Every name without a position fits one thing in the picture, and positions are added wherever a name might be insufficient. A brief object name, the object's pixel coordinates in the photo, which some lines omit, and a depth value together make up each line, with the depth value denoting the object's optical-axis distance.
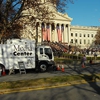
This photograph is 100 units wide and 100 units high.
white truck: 13.62
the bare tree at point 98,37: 69.22
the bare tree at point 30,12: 10.11
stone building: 72.44
